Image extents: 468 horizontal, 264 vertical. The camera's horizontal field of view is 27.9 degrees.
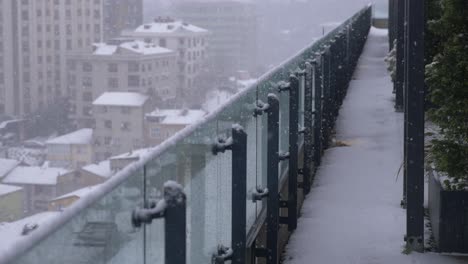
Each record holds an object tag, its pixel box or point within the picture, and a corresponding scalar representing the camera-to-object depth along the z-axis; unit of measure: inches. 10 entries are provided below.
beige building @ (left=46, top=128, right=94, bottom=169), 1791.3
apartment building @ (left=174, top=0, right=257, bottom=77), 1744.6
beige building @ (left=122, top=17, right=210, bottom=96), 2158.0
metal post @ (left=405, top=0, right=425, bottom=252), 292.0
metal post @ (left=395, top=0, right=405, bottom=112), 540.4
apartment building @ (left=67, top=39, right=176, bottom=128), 2250.2
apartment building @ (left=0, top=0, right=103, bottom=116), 2906.0
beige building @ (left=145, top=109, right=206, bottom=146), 1477.6
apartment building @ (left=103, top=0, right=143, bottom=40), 3316.9
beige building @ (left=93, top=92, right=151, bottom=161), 1760.6
